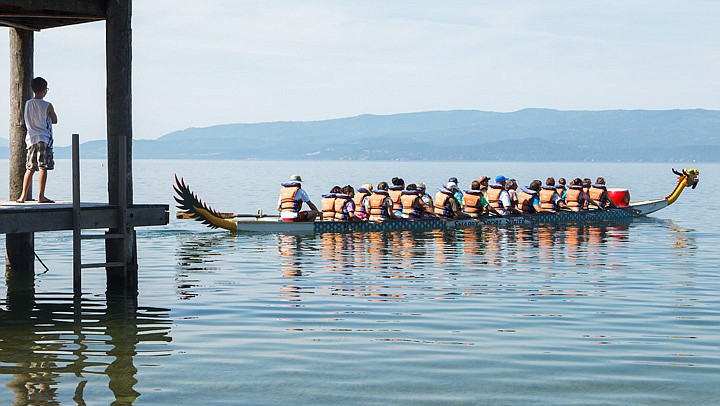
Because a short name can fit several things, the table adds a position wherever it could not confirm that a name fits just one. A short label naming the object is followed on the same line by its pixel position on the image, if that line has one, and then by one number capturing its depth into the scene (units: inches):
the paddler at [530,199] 1234.6
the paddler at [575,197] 1289.4
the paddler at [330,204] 1064.8
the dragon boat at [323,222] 1053.8
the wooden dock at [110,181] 538.6
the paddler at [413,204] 1100.5
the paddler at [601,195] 1337.4
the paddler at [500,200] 1196.5
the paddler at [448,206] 1139.3
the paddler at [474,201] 1169.4
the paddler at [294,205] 1045.2
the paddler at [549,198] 1259.8
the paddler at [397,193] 1117.1
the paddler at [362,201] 1090.7
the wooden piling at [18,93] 655.1
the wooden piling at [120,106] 573.0
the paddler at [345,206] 1063.6
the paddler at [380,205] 1075.3
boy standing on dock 566.6
